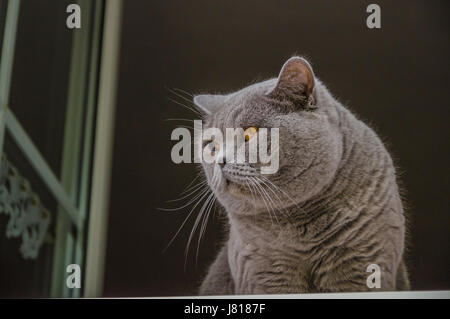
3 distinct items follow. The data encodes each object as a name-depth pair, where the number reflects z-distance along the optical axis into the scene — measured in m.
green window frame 1.31
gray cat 1.22
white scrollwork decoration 1.25
